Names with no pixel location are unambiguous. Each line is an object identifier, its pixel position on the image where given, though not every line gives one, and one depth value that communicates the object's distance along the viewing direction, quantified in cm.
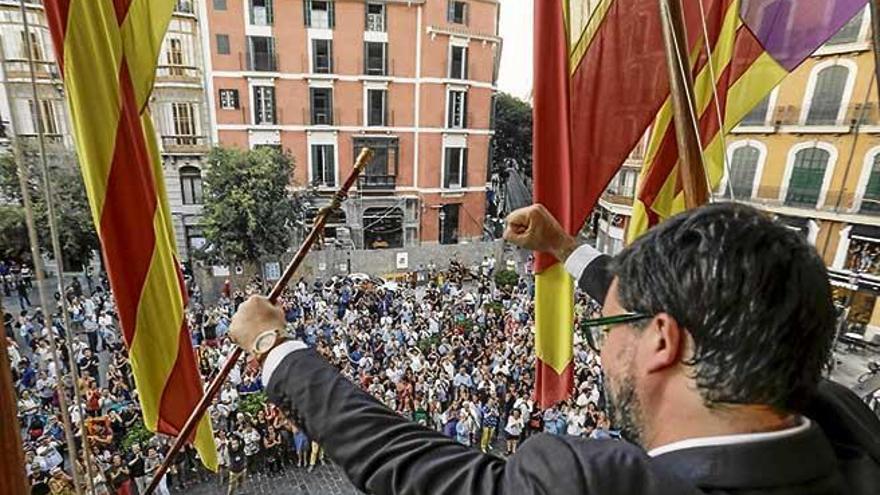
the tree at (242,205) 991
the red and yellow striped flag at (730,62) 213
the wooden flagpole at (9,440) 69
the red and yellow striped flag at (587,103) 198
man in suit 55
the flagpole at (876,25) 139
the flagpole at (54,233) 104
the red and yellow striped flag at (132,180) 131
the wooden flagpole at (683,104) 156
